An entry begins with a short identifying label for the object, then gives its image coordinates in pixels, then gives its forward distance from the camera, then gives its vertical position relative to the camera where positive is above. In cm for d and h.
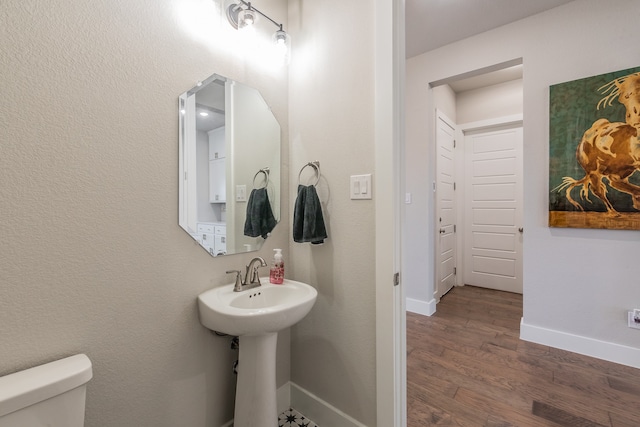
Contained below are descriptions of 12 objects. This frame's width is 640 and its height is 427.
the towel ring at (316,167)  143 +25
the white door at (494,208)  341 +4
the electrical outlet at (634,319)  182 -74
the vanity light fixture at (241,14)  128 +95
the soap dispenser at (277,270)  136 -29
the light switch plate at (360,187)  124 +12
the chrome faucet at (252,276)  129 -31
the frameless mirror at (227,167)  118 +23
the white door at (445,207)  305 +5
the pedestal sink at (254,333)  103 -46
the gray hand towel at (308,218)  134 -3
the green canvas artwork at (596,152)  182 +42
